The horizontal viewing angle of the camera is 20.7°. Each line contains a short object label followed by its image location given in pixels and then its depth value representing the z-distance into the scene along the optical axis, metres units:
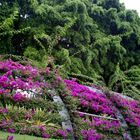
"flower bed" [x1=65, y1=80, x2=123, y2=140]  9.54
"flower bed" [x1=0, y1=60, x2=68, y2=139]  8.33
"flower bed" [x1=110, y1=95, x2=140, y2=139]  10.16
